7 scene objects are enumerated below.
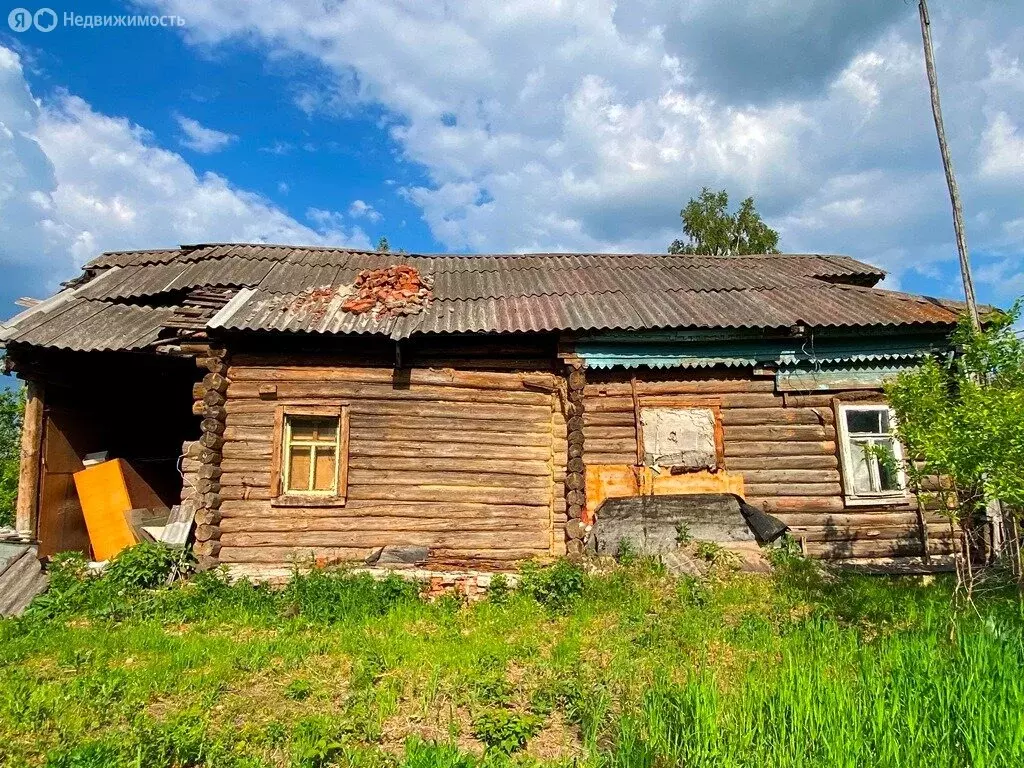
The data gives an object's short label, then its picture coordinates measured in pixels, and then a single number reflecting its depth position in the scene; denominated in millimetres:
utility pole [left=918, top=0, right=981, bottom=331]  10305
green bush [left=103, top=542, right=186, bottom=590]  7734
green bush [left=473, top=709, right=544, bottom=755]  4047
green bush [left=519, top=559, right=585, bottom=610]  7398
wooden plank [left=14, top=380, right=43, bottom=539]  9023
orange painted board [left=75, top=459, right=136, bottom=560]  9000
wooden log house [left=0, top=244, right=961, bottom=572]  8602
